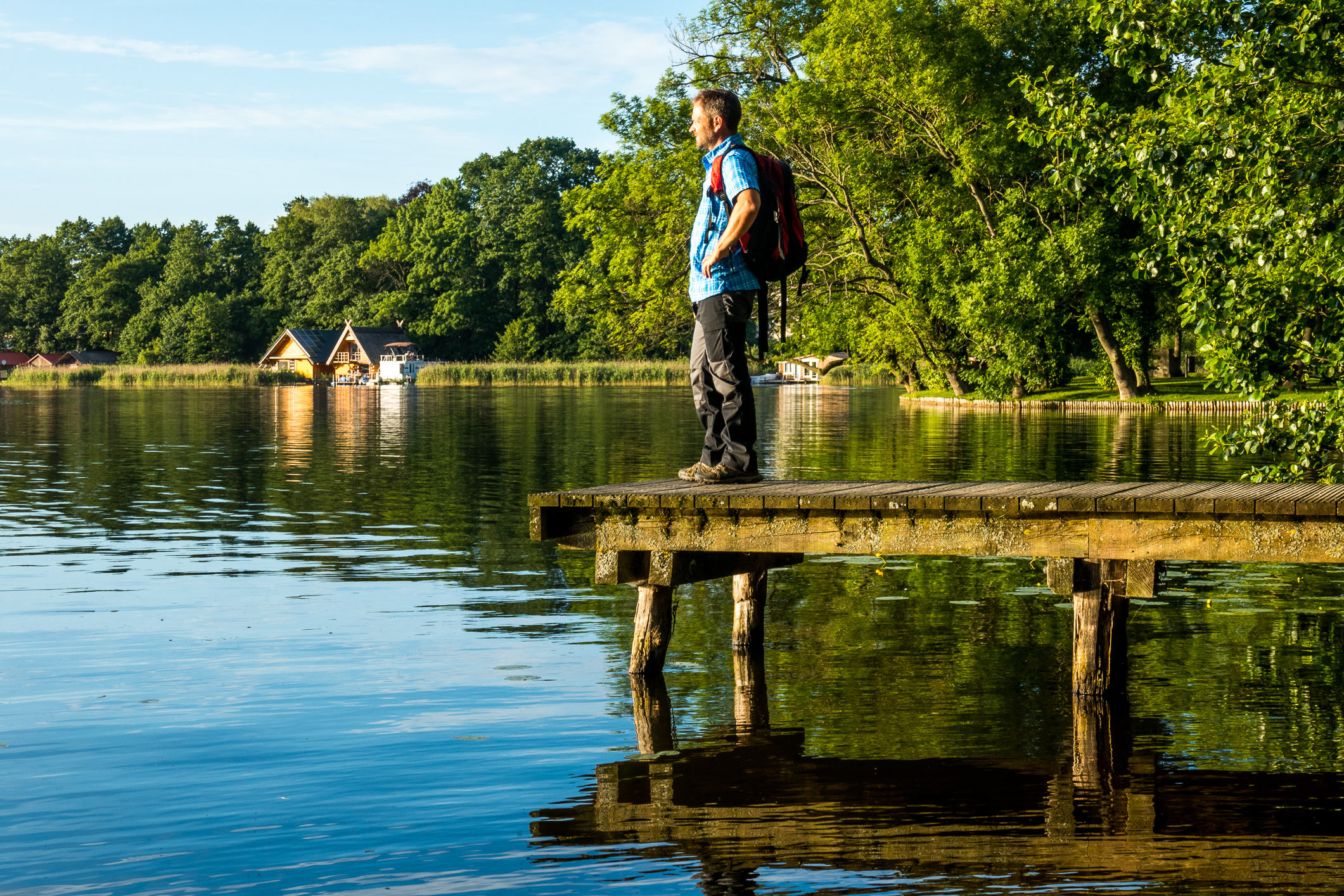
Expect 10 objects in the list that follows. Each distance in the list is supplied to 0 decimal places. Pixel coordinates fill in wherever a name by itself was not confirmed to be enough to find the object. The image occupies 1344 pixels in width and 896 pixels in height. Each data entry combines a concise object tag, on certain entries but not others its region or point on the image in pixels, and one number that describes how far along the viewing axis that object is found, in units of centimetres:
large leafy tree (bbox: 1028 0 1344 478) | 1137
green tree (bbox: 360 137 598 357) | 11231
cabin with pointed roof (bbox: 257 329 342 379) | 11325
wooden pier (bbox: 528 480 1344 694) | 730
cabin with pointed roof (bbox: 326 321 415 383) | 10938
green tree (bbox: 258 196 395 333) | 12131
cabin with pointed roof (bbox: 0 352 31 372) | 14038
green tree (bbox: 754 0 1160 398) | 4406
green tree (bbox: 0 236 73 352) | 13850
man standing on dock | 794
